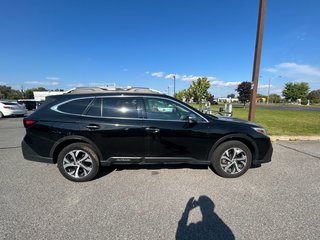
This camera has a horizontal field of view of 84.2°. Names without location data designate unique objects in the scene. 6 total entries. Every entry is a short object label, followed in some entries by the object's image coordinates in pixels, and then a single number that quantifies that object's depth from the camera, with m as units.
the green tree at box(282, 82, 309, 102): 55.03
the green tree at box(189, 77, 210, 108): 35.84
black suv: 3.38
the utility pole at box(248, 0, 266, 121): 6.22
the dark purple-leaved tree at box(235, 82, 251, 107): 35.31
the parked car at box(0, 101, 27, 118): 13.77
